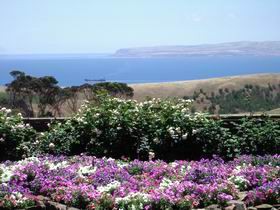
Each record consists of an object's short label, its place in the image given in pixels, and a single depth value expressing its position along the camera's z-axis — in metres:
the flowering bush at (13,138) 10.39
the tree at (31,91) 44.28
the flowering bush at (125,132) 10.10
